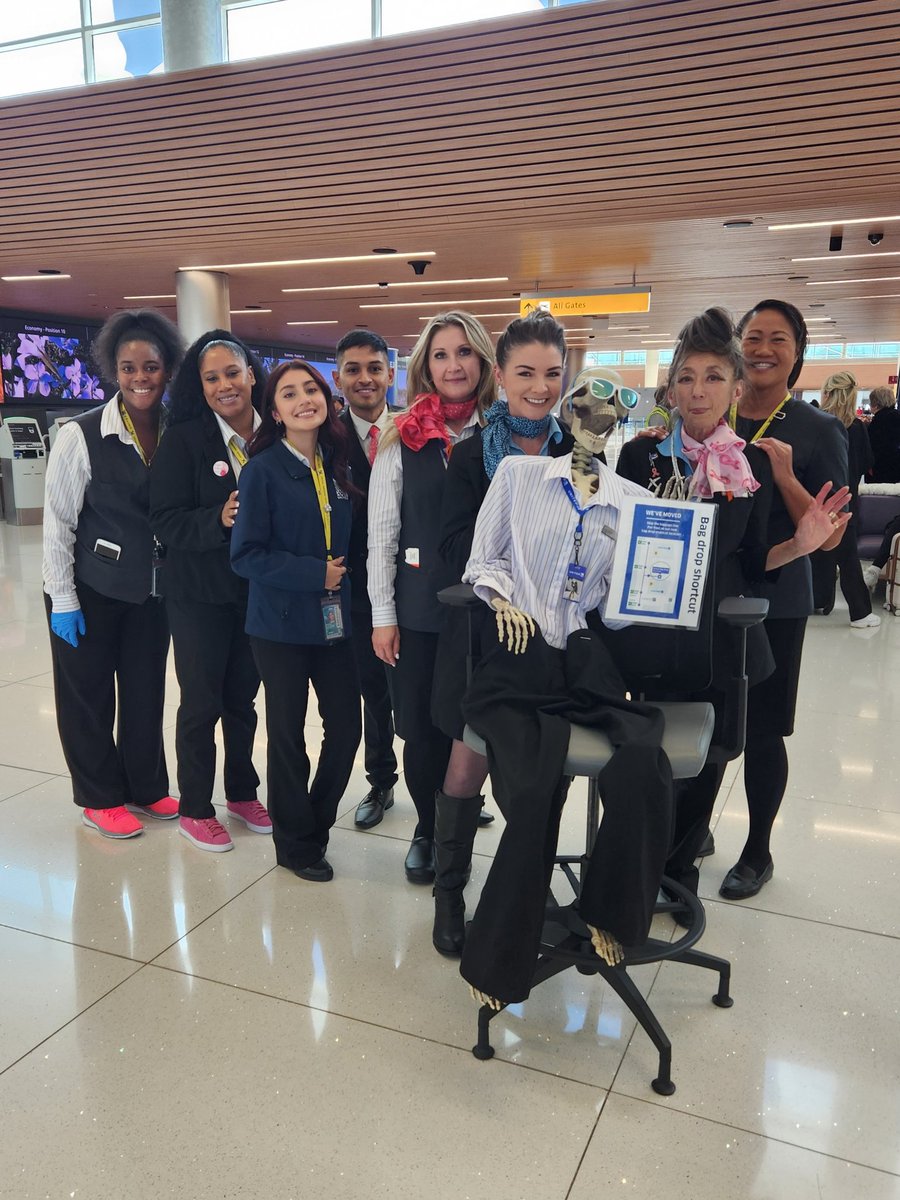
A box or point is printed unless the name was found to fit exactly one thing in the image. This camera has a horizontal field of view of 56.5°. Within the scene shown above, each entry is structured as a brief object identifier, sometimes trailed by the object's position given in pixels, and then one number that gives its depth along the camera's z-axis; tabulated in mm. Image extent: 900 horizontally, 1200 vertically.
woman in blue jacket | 2312
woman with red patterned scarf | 2174
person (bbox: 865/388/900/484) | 6961
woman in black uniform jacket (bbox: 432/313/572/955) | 1899
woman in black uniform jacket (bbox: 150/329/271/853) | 2482
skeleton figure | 1766
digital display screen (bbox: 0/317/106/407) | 14992
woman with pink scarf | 1922
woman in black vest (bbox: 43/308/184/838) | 2607
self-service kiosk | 10914
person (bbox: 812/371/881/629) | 5691
